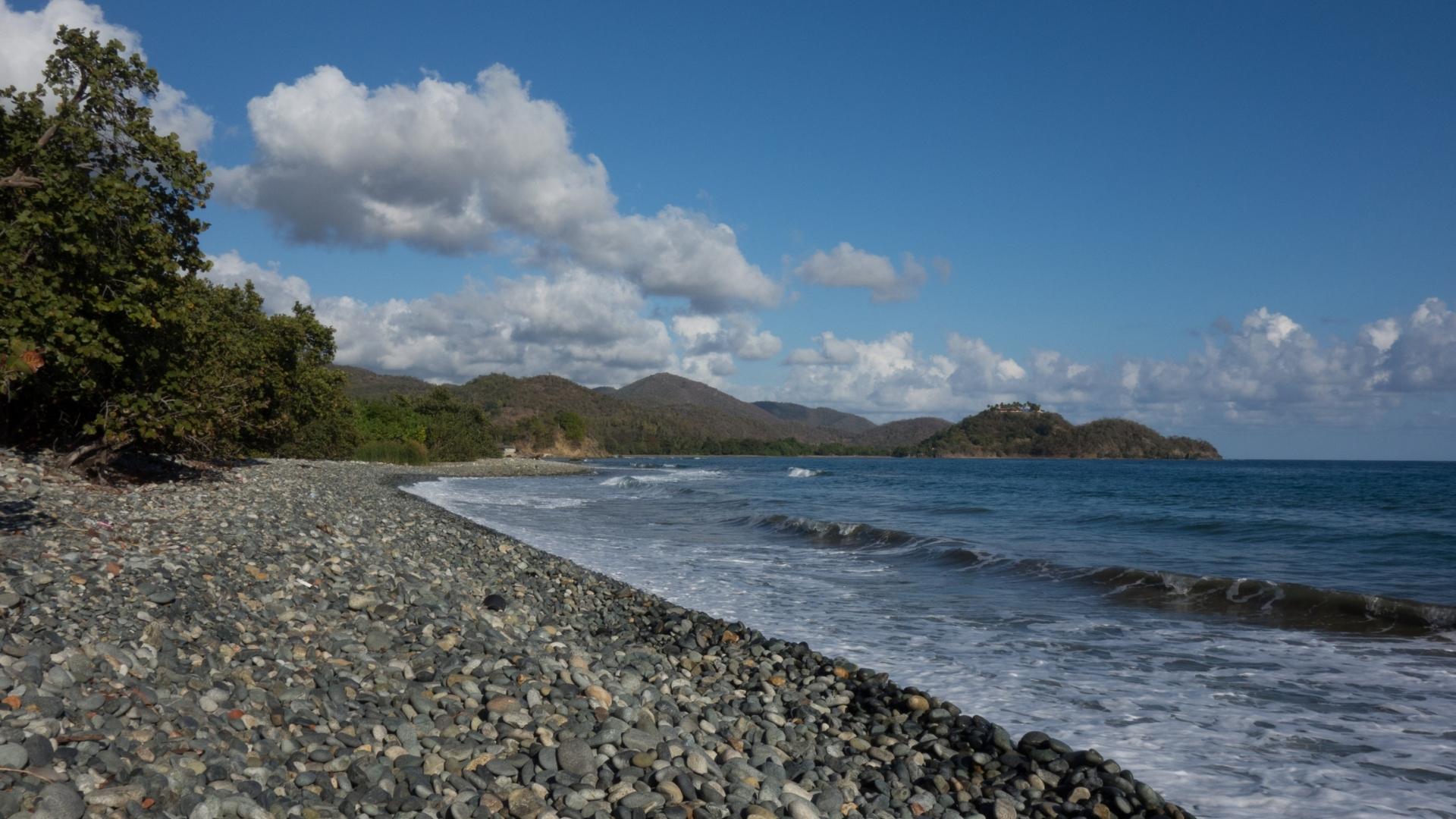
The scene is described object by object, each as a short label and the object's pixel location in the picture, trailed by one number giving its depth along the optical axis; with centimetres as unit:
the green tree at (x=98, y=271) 1284
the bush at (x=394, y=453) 5897
